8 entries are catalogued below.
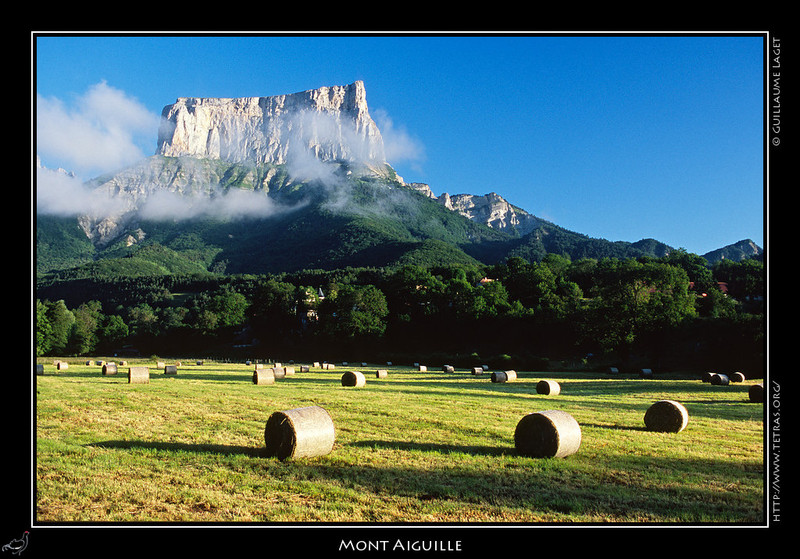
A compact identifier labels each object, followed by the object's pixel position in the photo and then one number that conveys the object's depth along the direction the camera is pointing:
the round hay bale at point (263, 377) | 25.62
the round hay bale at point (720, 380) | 28.24
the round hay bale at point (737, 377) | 30.22
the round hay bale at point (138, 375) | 22.61
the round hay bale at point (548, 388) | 22.11
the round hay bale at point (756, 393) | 19.03
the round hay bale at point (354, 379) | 24.75
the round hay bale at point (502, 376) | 29.98
